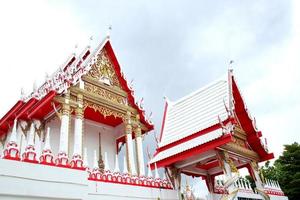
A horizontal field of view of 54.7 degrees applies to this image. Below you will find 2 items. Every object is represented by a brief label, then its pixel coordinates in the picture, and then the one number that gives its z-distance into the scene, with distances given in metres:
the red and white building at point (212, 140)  9.54
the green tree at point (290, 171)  22.28
